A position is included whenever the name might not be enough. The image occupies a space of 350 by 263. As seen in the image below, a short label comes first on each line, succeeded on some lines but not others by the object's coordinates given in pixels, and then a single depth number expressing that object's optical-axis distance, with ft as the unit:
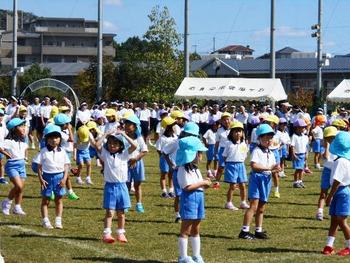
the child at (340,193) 32.32
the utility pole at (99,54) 124.06
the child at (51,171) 38.14
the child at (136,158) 39.04
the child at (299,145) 56.75
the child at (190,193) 29.84
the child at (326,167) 39.75
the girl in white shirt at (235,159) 45.55
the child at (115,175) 34.65
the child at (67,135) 47.83
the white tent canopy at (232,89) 111.24
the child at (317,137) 74.84
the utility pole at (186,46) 120.44
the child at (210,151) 64.95
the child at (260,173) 35.81
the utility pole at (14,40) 140.27
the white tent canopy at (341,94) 110.71
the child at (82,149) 56.03
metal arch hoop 128.61
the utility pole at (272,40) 112.98
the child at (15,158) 41.88
